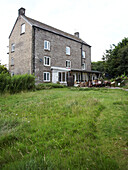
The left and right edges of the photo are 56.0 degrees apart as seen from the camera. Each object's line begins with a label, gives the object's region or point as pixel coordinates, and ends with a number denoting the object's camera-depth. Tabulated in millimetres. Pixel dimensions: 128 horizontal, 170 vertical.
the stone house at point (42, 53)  17719
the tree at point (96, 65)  37938
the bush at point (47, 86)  12569
